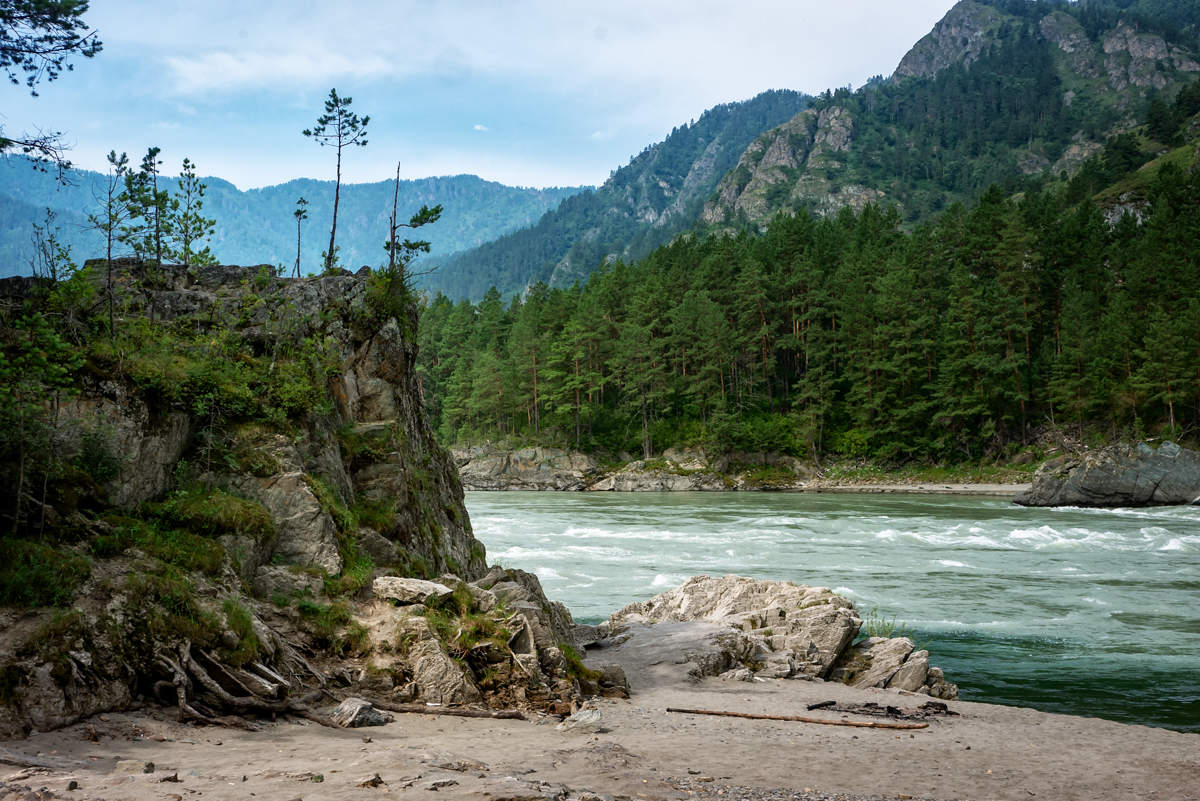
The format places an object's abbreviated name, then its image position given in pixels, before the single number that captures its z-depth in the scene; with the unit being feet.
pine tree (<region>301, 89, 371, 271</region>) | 77.43
